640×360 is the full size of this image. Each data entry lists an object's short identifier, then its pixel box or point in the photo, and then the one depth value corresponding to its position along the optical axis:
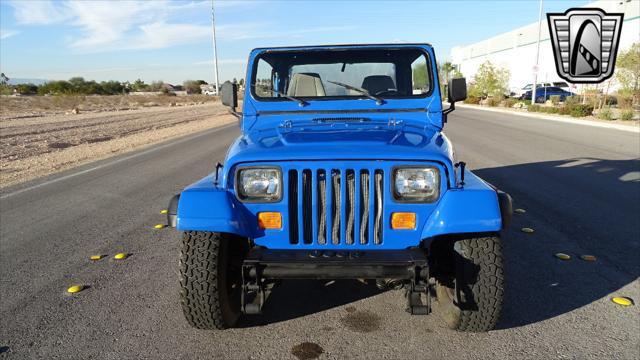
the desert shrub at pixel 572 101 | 26.42
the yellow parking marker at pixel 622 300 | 3.43
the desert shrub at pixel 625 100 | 23.08
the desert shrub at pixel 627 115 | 19.86
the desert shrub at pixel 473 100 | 44.72
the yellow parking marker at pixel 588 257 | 4.27
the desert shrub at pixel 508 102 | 36.59
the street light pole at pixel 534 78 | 31.80
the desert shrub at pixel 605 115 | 21.09
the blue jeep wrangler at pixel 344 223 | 2.68
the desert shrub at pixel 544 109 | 26.66
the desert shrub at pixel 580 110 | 23.55
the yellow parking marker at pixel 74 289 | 3.83
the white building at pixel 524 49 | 41.50
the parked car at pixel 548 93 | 39.03
